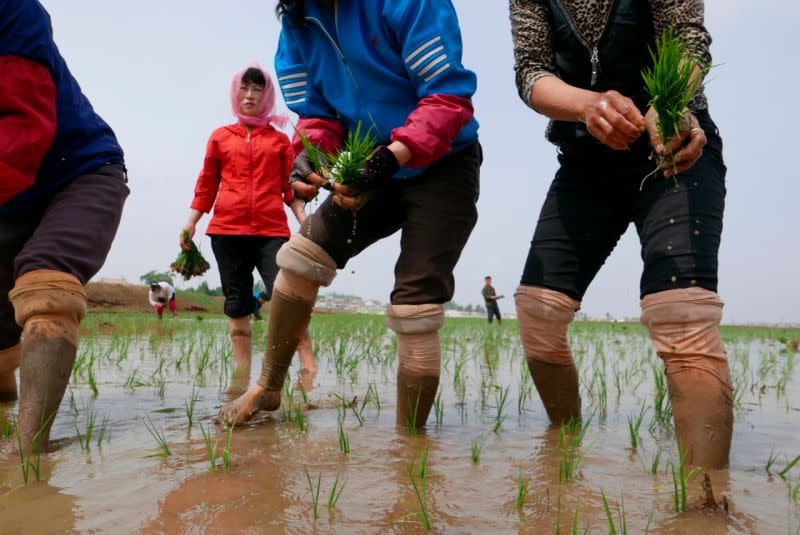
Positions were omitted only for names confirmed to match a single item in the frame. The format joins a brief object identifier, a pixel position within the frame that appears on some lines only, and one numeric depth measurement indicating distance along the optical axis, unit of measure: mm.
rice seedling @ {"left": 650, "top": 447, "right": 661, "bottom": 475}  1730
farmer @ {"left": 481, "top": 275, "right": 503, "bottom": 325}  17859
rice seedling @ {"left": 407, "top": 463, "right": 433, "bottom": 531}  1247
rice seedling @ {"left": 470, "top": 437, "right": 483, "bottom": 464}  1808
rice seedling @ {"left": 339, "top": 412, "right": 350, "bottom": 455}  1844
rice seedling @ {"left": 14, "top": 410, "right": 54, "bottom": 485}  1509
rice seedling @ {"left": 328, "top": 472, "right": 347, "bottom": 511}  1338
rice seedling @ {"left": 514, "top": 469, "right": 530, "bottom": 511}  1411
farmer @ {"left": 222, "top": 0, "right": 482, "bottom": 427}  2143
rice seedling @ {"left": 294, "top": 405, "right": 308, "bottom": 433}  2180
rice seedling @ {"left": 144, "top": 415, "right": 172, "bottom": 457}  1771
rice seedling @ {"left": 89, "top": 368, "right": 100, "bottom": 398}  2945
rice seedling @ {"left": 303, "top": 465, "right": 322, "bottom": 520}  1287
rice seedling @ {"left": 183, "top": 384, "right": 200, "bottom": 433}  2176
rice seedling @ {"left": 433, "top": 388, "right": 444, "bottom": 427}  2428
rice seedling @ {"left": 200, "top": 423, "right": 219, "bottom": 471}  1604
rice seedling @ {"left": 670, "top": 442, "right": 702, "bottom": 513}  1376
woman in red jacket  4027
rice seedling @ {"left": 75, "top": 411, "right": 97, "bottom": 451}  1857
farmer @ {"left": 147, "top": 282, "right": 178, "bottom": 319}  12777
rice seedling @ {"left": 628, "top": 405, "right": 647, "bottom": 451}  2020
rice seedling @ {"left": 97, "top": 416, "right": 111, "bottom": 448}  1915
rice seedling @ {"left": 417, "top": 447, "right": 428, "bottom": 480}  1524
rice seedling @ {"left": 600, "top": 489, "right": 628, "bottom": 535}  1189
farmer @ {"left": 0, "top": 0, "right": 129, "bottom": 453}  1841
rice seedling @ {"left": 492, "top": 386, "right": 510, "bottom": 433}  2303
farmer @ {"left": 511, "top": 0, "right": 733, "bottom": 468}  1749
